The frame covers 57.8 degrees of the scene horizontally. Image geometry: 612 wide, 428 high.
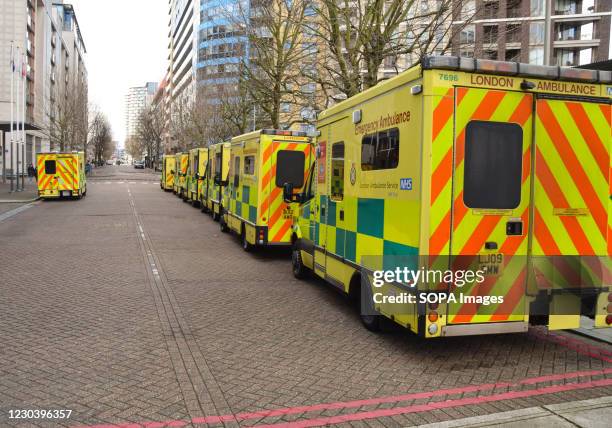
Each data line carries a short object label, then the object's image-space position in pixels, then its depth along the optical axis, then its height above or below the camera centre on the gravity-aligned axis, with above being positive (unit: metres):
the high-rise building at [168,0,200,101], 95.00 +27.57
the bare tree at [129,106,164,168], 91.75 +8.61
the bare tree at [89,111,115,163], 74.56 +7.05
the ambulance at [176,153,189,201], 29.06 +0.32
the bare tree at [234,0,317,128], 19.48 +4.95
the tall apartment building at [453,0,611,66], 49.66 +13.91
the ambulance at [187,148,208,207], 23.84 +0.30
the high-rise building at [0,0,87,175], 48.03 +12.26
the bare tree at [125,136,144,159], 127.03 +7.58
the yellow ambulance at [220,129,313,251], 11.56 +0.08
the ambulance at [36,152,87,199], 26.15 +0.14
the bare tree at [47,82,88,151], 52.31 +5.83
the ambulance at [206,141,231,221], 17.25 +0.13
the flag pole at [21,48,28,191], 32.67 +6.28
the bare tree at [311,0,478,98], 13.47 +3.74
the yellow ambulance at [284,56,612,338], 5.02 -0.11
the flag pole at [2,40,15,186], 31.77 +6.58
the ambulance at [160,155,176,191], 37.17 +0.49
